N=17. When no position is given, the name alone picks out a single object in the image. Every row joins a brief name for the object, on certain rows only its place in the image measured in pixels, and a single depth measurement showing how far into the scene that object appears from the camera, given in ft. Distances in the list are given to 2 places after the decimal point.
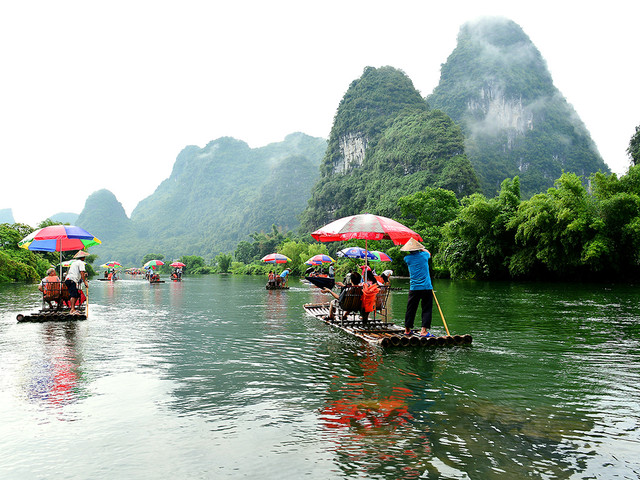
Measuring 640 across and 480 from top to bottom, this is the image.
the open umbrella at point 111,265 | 179.63
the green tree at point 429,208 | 200.64
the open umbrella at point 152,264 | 149.30
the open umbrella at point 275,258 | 121.60
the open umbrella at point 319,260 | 129.04
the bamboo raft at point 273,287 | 114.73
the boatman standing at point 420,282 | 34.40
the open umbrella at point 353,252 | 85.62
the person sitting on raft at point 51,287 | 48.39
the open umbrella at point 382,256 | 116.37
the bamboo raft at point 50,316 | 47.34
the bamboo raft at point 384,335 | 32.96
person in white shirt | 47.19
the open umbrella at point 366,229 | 39.40
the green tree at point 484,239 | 144.66
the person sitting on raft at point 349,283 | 40.69
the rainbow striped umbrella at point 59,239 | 48.47
